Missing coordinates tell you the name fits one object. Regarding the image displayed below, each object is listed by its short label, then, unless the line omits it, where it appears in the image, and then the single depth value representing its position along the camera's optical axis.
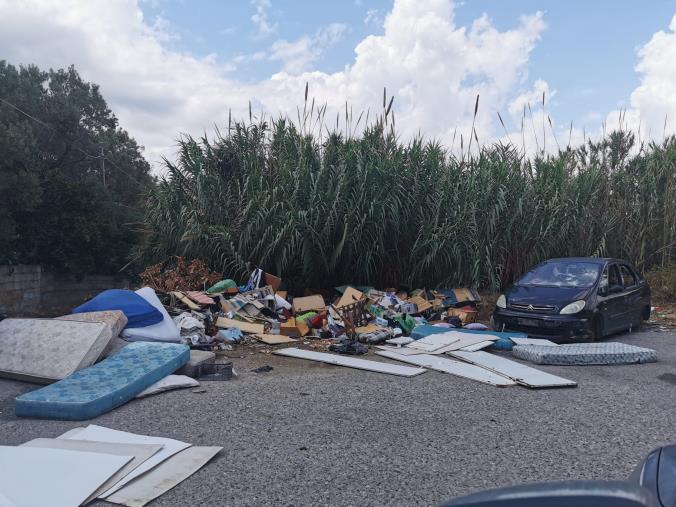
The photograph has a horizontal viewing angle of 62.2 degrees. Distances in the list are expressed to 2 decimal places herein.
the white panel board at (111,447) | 3.62
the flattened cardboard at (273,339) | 8.15
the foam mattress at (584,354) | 6.99
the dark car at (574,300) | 8.20
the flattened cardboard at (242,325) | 8.49
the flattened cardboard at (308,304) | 9.41
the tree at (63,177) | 18.42
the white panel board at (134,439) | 3.70
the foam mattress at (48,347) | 5.72
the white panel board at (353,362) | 6.37
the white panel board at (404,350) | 7.33
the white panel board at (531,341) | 7.87
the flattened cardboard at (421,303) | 9.84
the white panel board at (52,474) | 3.13
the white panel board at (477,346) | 7.47
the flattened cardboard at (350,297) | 9.20
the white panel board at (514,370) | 5.92
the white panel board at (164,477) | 3.24
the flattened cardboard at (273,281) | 9.77
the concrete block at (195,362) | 6.12
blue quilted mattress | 4.70
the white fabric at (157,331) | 7.03
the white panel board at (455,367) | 6.05
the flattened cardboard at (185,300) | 8.74
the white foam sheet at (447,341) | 7.51
